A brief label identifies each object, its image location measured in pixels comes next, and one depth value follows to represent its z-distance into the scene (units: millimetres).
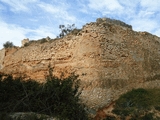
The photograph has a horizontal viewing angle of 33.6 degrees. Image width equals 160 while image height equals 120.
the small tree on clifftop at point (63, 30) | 19006
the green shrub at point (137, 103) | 10008
